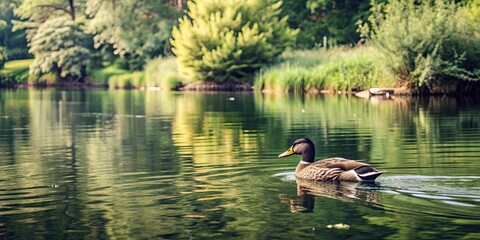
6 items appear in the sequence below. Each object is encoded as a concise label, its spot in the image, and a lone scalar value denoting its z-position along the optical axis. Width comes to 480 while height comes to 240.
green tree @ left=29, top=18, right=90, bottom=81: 74.44
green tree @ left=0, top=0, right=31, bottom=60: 89.50
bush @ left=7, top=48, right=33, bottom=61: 89.12
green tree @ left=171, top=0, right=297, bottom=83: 55.03
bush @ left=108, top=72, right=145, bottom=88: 68.38
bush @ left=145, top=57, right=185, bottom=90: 60.75
